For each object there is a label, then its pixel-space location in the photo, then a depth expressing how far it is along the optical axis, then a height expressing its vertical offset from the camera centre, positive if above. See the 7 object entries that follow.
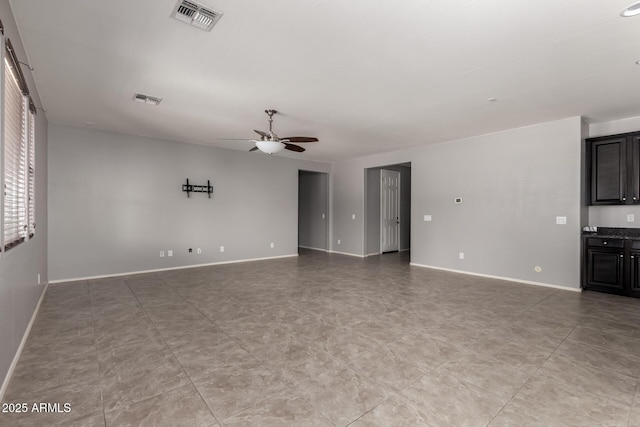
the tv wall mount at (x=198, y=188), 6.59 +0.56
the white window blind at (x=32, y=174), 3.42 +0.46
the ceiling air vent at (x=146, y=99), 3.97 +1.54
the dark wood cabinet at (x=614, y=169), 4.54 +0.69
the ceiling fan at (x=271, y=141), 4.36 +1.04
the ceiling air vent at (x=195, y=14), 2.22 +1.52
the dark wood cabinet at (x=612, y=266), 4.38 -0.78
